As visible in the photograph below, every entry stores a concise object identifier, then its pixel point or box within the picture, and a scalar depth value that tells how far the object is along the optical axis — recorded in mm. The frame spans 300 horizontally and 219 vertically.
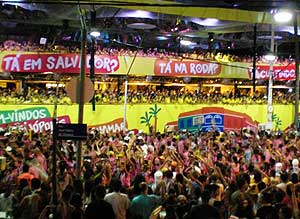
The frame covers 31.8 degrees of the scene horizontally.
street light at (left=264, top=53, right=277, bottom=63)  21369
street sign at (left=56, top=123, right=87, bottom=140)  9484
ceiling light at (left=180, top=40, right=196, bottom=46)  36906
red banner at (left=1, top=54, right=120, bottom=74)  22531
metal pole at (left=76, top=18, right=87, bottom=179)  10773
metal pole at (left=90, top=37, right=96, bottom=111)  20906
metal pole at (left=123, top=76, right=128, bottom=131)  22719
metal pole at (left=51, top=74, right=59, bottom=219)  8273
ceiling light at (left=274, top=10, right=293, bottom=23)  16456
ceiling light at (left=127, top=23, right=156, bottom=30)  26897
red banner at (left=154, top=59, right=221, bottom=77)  26094
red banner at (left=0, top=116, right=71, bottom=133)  21134
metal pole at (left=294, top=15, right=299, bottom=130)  24042
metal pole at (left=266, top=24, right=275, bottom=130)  22359
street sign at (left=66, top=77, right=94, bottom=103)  11008
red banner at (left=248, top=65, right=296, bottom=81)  29297
